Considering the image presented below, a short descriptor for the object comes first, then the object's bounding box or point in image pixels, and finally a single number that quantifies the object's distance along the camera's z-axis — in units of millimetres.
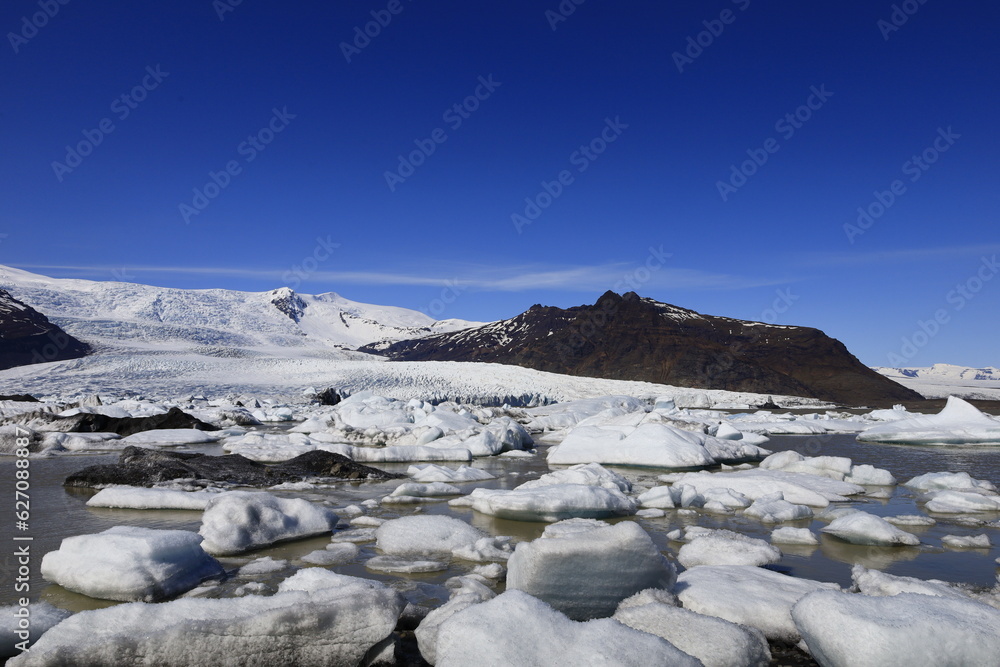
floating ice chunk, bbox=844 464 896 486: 7648
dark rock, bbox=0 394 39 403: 18488
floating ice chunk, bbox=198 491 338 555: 4141
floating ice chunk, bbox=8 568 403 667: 2258
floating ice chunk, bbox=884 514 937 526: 5340
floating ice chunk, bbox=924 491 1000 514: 5973
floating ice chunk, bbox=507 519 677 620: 2871
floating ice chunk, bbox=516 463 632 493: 6836
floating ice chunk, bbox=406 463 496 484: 7730
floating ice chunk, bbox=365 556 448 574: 3814
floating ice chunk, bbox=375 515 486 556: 4258
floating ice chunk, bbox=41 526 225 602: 3174
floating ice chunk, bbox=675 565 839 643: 2832
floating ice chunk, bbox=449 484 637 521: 5332
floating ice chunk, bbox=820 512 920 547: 4539
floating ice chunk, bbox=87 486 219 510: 5578
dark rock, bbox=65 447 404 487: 6918
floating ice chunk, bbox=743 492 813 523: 5523
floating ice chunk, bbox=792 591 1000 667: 2221
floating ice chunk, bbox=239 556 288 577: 3721
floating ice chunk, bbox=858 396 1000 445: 13414
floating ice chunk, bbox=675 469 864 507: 6480
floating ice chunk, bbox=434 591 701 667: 2119
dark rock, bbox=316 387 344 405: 24686
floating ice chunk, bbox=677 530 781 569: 3961
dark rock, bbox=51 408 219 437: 13016
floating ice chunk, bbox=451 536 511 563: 4055
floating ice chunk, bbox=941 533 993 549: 4570
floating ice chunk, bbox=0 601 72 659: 2441
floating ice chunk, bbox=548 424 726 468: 9172
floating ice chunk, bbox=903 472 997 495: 7070
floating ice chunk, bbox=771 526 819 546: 4582
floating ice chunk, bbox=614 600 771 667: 2375
